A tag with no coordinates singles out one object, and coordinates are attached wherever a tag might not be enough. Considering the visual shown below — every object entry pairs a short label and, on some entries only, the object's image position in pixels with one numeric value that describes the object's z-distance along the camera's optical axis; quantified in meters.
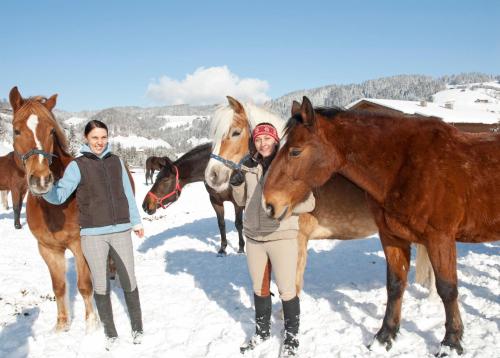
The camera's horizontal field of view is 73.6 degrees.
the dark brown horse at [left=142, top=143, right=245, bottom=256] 7.84
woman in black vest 3.34
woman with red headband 3.10
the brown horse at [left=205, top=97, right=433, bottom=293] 4.03
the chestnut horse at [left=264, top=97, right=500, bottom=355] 2.87
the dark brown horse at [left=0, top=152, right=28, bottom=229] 11.49
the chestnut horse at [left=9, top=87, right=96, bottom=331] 3.17
